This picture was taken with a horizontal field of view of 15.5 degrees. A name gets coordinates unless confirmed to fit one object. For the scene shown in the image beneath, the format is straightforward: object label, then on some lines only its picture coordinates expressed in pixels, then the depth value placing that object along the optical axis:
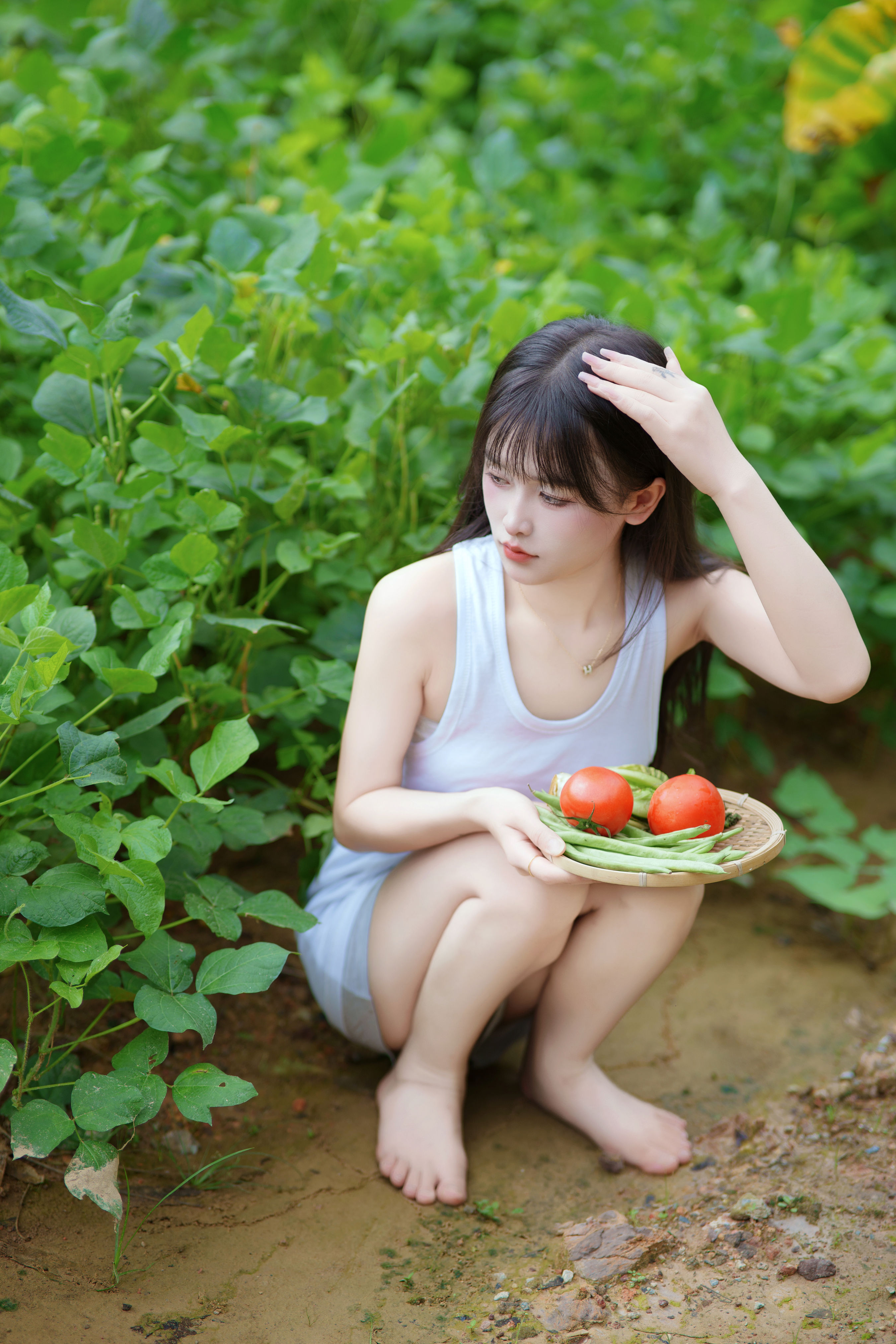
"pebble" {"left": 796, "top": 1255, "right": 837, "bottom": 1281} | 3.13
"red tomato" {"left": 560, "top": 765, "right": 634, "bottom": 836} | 3.17
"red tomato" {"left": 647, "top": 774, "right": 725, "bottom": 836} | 3.19
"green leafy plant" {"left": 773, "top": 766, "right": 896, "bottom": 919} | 3.69
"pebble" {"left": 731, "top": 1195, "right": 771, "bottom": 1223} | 3.21
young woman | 3.12
